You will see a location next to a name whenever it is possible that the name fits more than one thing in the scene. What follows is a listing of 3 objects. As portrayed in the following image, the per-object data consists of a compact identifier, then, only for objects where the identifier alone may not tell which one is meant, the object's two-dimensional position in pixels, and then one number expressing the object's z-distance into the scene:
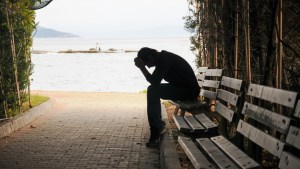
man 6.53
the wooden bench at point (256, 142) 2.85
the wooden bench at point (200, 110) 5.20
